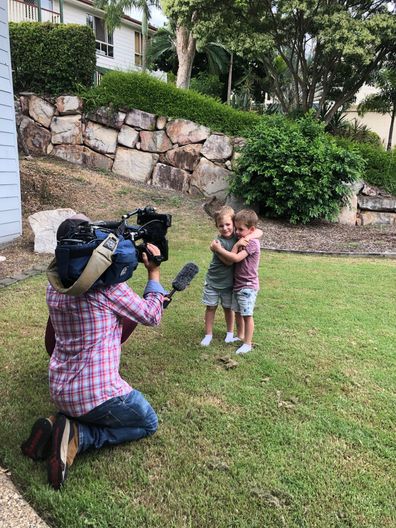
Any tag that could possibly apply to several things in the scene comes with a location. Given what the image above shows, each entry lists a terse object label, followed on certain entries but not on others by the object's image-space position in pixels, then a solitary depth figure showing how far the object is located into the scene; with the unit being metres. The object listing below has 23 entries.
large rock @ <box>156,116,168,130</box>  10.47
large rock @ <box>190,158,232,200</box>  10.12
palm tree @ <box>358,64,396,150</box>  17.31
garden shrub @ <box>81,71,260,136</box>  10.37
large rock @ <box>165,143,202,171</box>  10.27
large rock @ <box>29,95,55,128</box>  10.64
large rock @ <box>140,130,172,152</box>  10.45
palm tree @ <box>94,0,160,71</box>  19.52
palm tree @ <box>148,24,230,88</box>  21.20
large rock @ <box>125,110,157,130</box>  10.48
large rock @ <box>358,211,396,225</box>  10.07
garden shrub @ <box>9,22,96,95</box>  10.38
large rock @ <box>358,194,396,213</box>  10.05
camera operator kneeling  2.04
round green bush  8.48
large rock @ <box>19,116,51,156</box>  10.62
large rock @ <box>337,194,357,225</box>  9.73
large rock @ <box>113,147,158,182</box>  10.50
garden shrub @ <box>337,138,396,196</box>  10.41
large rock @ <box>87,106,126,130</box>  10.54
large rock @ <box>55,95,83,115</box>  10.58
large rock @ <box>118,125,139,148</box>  10.53
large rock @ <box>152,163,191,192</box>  10.30
